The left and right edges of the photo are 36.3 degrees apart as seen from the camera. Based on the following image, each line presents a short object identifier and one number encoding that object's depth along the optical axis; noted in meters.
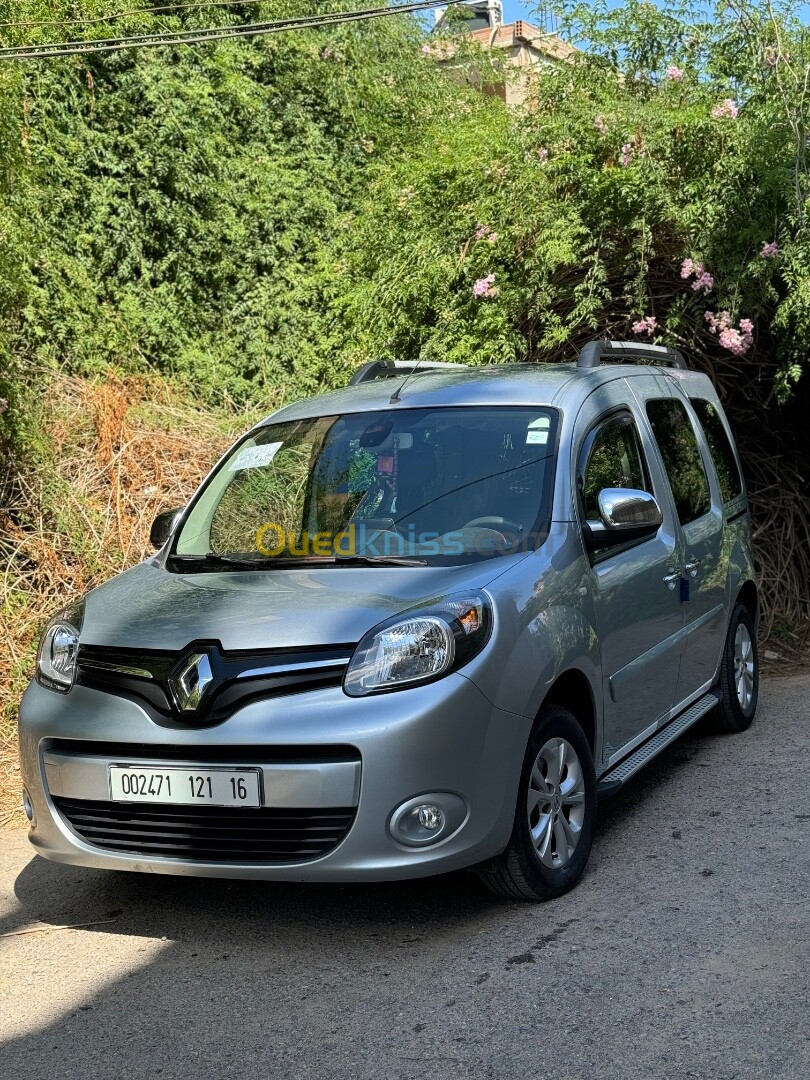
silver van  3.79
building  14.35
